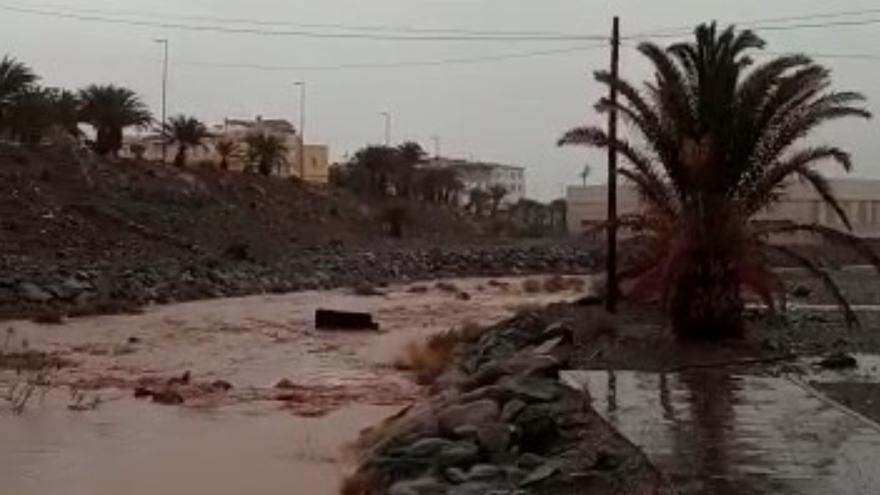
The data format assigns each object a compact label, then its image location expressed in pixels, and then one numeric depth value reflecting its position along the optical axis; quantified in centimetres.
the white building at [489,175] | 13255
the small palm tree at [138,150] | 6369
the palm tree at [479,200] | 10862
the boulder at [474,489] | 1066
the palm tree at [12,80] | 5288
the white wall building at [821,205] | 5991
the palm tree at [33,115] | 5519
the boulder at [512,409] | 1293
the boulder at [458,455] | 1188
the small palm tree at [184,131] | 7012
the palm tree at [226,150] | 7143
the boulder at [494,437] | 1207
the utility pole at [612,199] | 2167
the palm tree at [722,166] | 1906
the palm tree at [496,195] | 11462
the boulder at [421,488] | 1098
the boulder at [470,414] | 1297
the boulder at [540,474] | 1055
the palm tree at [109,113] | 6144
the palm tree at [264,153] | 7469
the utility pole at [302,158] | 9995
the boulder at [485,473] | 1116
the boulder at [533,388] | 1373
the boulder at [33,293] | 3758
